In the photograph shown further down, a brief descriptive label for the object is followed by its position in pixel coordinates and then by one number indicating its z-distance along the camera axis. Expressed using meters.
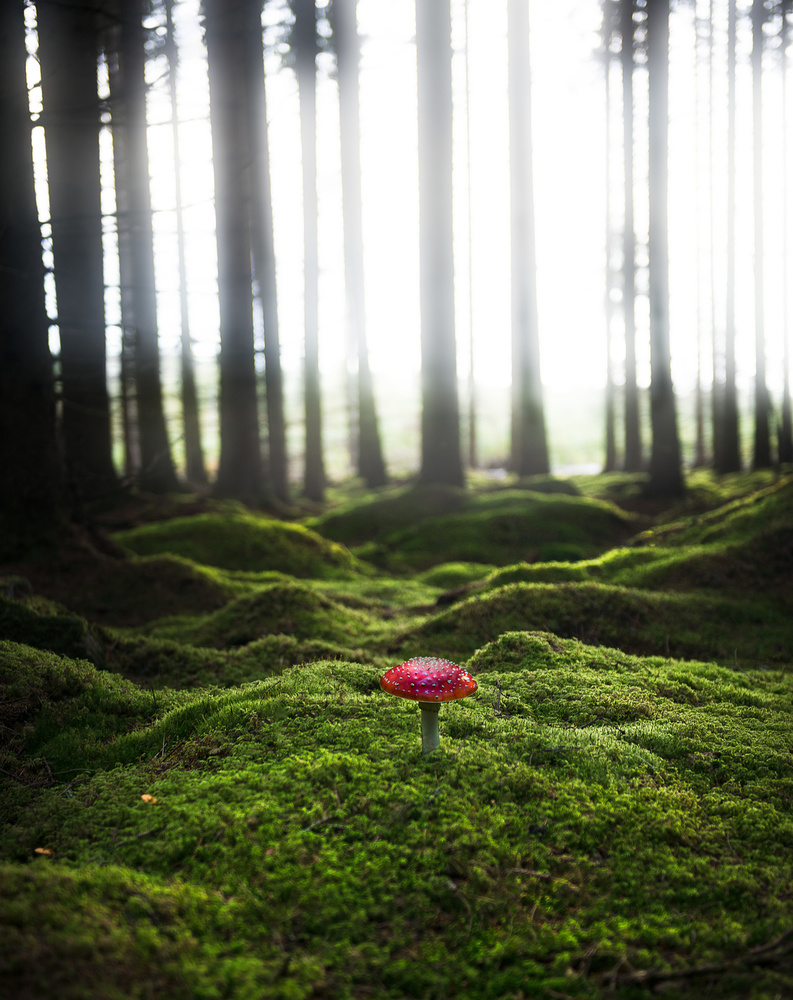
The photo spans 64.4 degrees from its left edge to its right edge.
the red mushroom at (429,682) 3.10
